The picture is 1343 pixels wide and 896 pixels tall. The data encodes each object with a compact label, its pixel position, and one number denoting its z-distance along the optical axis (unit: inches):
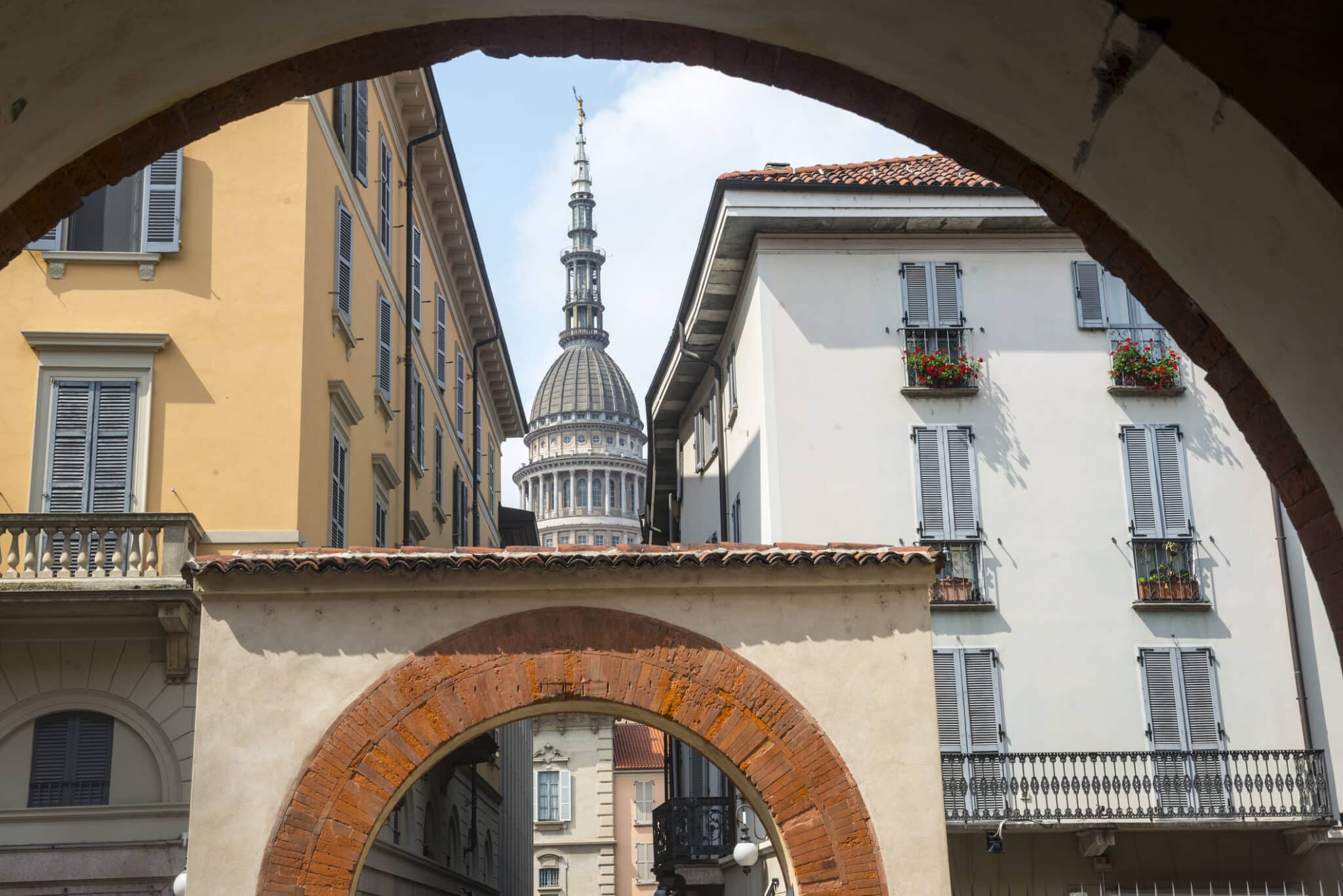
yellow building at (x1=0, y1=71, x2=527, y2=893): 694.5
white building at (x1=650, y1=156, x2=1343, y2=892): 797.2
